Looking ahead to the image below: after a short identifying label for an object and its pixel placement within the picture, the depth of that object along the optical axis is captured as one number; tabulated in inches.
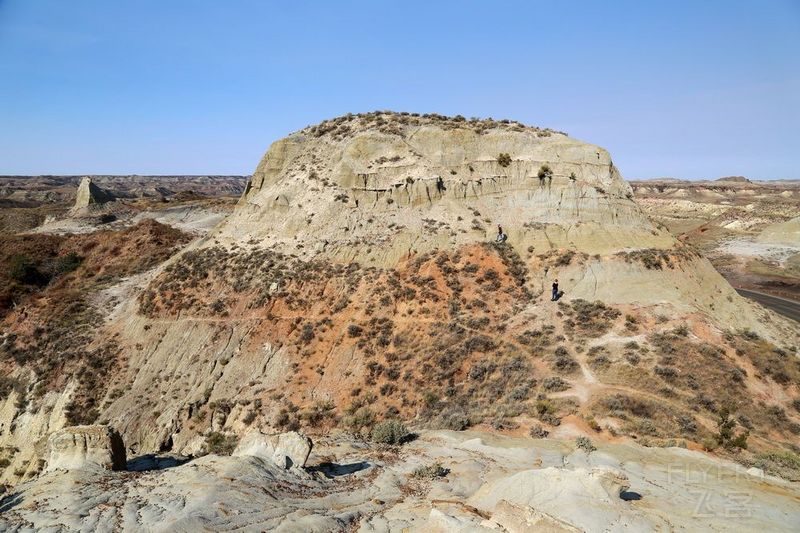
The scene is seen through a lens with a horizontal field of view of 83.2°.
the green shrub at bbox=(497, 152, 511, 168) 1395.2
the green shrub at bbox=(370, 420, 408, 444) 735.7
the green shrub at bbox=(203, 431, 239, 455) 808.4
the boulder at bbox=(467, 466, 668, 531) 407.5
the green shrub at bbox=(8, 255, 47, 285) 1612.9
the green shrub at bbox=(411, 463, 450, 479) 577.0
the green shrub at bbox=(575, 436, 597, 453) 639.6
